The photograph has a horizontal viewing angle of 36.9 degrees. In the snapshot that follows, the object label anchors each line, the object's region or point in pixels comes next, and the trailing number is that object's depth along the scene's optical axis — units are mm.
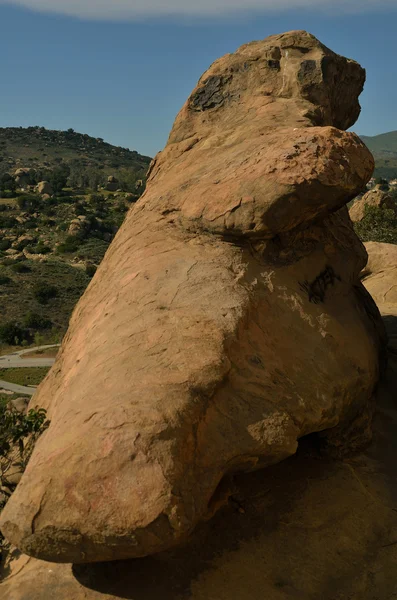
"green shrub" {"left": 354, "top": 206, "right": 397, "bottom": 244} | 17797
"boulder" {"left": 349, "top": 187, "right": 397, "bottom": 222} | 19420
